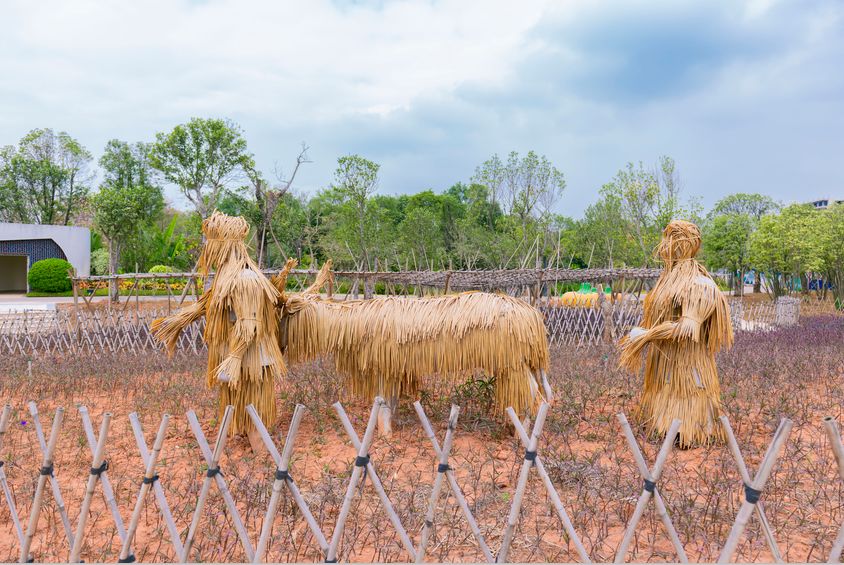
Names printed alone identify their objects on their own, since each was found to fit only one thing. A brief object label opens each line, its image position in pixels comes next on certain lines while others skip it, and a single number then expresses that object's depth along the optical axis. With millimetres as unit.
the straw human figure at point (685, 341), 3939
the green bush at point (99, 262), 27094
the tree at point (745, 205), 32844
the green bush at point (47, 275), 23594
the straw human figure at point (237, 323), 4055
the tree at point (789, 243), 18500
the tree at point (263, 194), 18125
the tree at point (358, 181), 19589
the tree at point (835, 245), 19000
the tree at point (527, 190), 23812
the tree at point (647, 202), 21828
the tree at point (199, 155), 19359
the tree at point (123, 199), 20250
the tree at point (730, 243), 26109
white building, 24219
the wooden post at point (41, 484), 2771
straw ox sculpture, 4223
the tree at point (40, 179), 28719
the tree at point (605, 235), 24156
